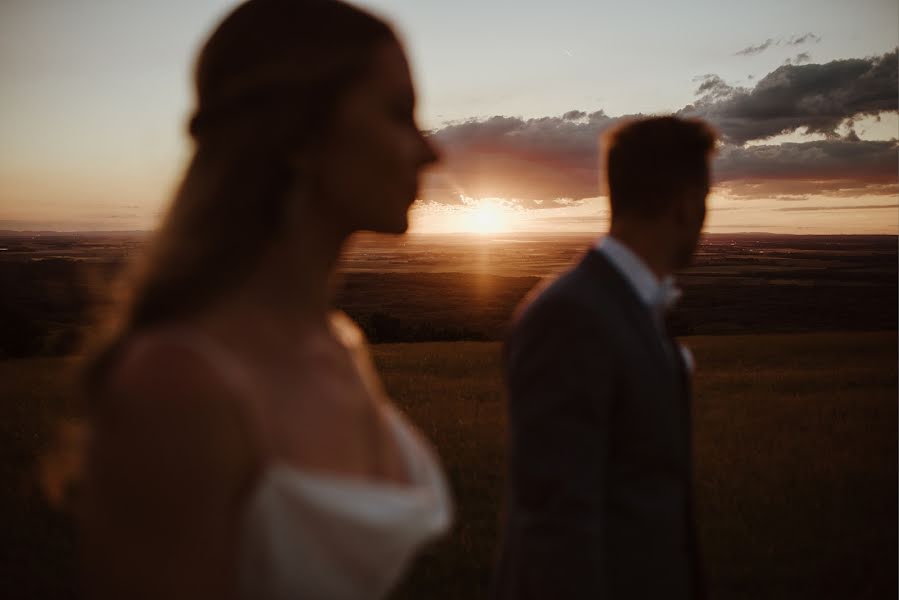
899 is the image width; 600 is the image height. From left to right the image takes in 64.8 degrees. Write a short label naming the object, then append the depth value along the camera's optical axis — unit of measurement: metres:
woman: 1.18
